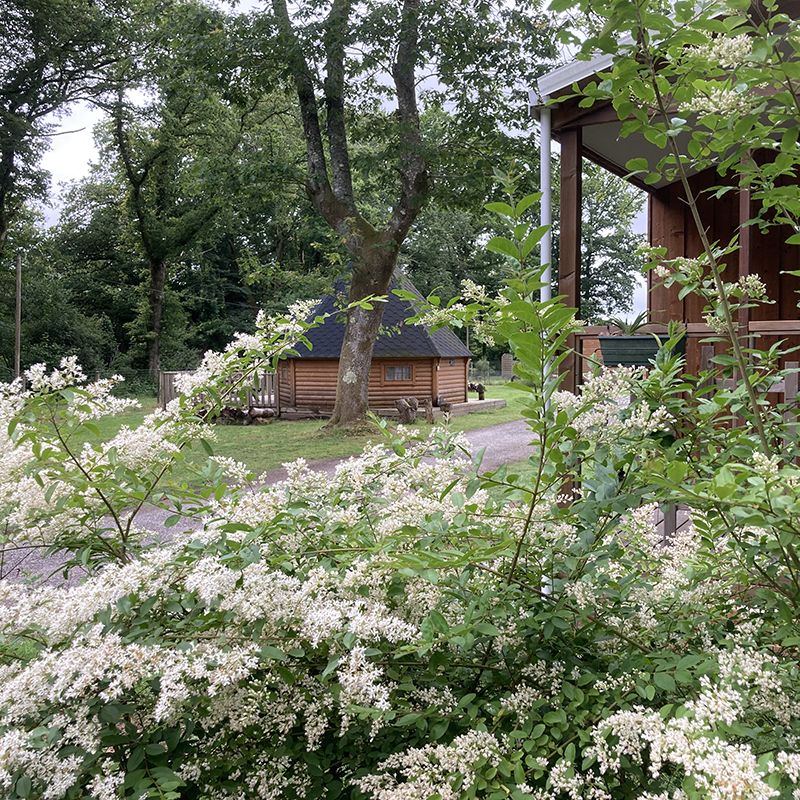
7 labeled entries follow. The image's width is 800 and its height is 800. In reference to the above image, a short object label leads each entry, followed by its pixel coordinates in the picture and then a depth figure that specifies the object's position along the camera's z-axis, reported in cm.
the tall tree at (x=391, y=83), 1173
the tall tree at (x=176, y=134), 1232
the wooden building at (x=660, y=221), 441
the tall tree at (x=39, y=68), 2131
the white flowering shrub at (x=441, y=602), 127
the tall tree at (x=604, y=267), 3438
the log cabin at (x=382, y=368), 1809
